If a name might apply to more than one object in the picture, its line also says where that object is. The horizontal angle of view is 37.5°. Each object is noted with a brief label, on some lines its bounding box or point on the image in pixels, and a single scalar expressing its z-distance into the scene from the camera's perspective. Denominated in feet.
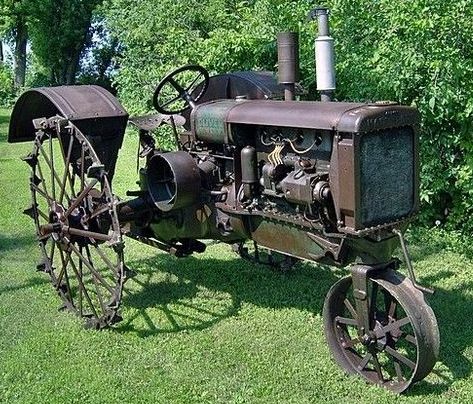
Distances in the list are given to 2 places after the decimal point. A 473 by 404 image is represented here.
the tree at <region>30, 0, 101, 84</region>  96.22
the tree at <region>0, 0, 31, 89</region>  101.24
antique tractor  12.87
